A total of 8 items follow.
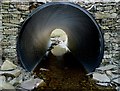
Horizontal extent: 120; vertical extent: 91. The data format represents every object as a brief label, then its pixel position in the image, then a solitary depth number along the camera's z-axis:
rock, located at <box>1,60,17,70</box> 2.64
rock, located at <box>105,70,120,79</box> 2.58
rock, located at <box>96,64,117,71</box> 2.72
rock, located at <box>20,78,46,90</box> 2.36
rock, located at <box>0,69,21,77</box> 2.52
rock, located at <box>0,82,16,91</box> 2.23
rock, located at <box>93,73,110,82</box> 2.54
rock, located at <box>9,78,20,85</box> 2.38
